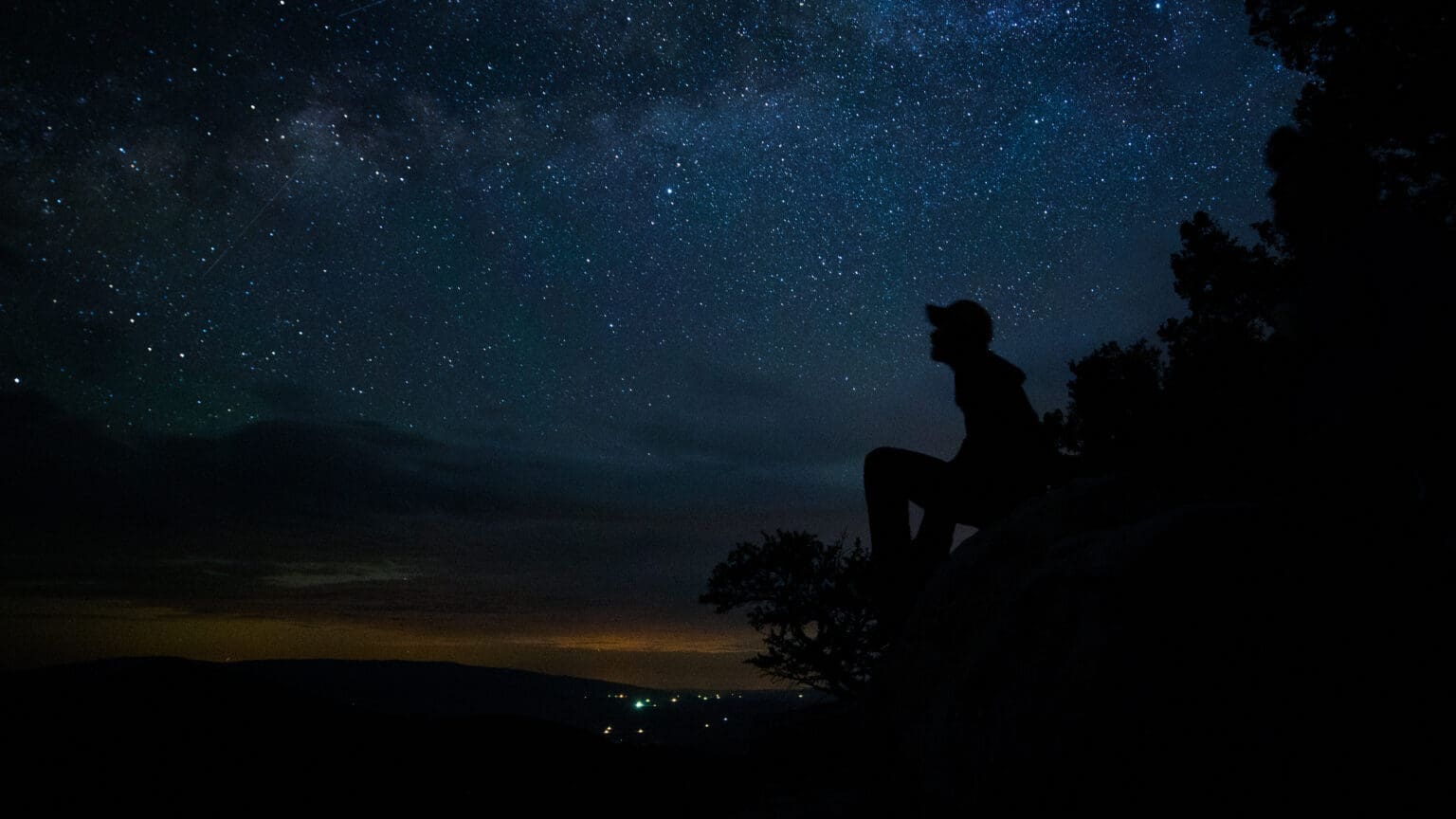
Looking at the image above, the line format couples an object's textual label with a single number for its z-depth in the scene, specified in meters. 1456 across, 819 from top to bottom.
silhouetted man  4.16
